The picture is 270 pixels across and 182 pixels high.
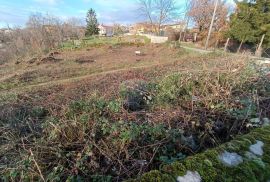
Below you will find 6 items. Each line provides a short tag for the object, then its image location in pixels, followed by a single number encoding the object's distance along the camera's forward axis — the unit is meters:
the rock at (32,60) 9.53
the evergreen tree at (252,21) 12.68
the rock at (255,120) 1.40
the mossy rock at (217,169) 0.73
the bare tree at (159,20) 23.95
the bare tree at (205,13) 19.29
